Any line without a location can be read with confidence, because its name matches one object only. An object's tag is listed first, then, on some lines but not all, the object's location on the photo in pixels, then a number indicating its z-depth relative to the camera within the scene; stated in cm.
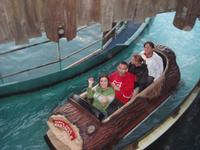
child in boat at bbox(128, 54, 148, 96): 348
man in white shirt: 363
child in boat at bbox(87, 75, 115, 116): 321
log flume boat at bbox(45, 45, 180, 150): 289
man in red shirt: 332
